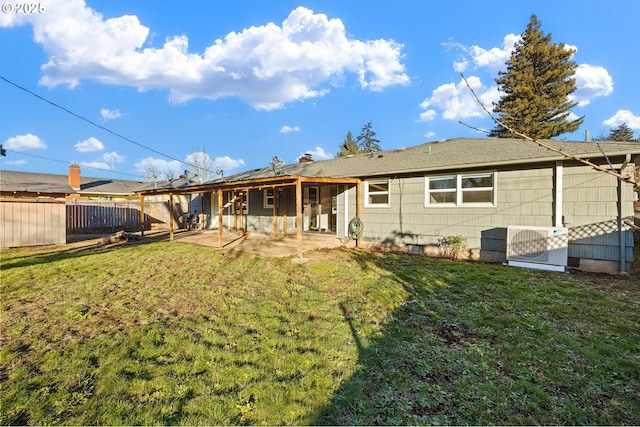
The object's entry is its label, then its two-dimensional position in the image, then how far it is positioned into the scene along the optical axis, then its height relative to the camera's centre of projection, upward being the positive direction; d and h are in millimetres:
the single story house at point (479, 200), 6418 +366
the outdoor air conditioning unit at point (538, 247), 6543 -815
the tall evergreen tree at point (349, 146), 39969 +9483
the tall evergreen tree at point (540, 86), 23109 +10443
